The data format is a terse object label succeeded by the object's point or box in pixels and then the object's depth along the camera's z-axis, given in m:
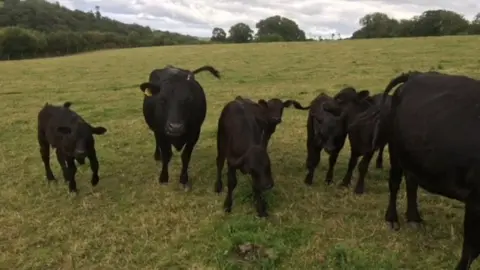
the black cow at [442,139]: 5.02
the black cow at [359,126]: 7.63
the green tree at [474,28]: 51.49
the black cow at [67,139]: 8.09
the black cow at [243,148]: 6.36
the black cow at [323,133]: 7.65
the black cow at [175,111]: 7.78
